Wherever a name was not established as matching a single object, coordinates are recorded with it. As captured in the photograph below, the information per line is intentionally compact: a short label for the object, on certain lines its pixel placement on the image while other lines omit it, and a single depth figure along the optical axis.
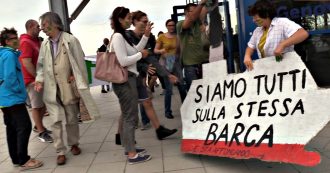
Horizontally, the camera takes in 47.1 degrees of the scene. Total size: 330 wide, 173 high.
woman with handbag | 3.99
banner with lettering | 3.05
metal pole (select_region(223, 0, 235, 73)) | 6.16
